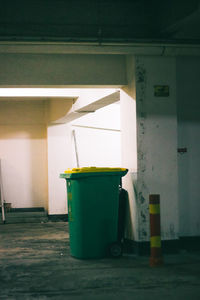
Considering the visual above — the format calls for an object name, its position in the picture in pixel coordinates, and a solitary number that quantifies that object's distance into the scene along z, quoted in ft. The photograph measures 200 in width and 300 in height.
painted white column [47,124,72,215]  33.55
